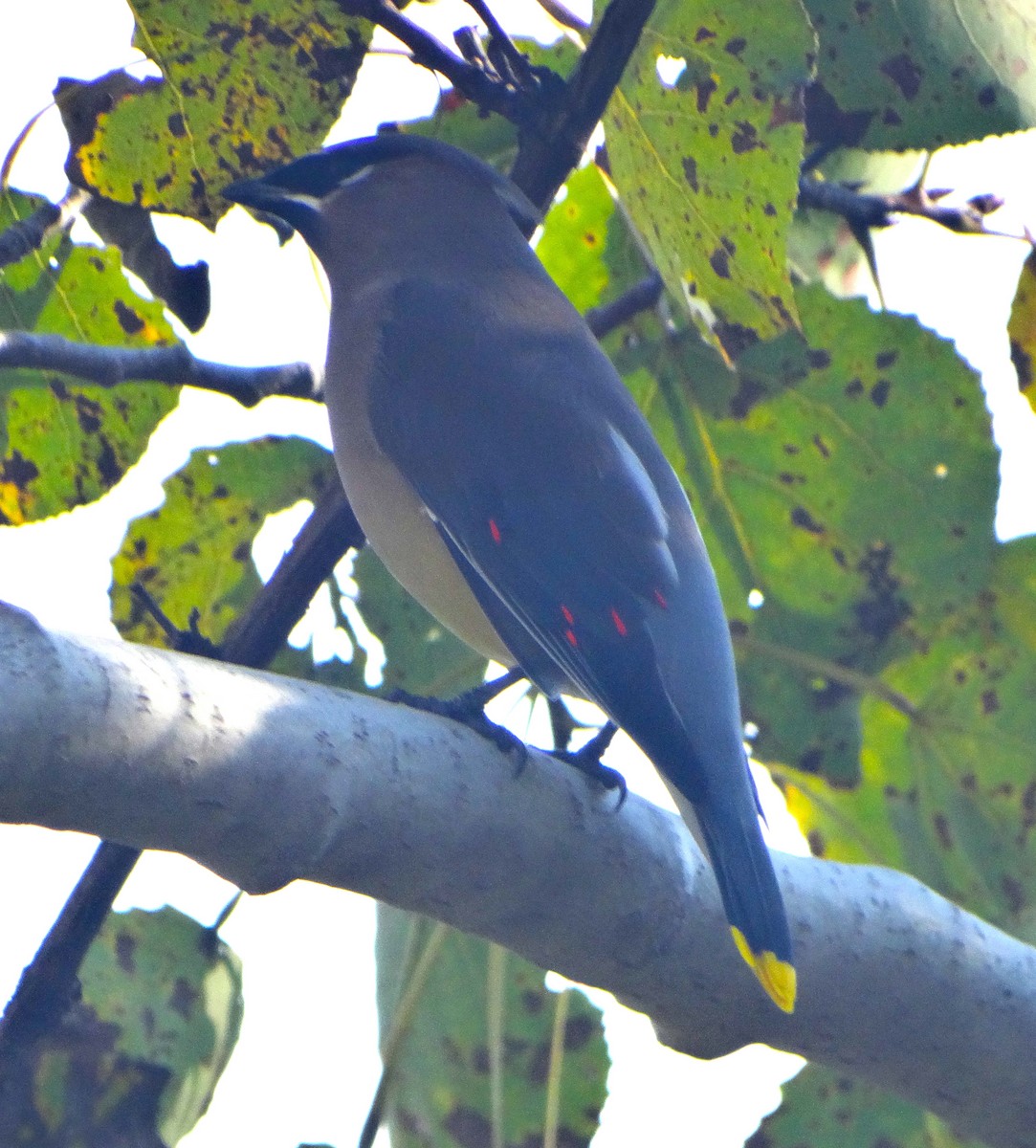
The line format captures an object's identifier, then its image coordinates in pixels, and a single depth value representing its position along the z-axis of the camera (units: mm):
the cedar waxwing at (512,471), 4547
